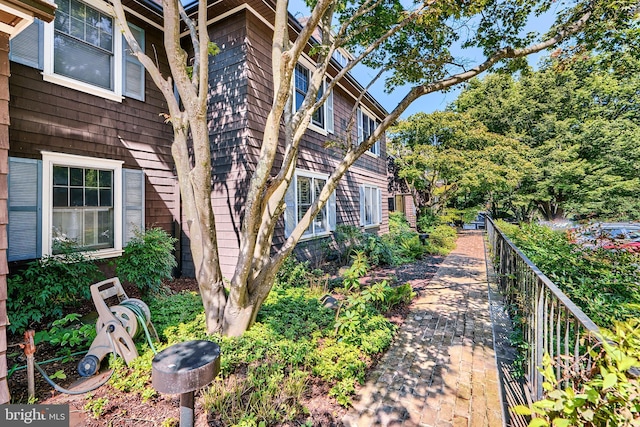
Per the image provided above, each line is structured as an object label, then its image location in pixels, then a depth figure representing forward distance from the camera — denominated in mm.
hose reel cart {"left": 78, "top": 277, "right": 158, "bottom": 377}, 2969
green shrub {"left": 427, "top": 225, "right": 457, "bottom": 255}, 11461
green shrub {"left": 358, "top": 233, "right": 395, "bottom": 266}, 8586
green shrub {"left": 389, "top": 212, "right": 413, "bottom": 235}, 13856
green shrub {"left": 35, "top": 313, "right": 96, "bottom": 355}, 3318
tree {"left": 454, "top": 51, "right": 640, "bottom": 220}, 19312
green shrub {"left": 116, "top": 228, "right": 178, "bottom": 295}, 5051
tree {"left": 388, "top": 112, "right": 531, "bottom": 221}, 16062
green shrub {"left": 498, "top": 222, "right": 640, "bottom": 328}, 2387
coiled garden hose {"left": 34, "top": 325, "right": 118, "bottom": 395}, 2649
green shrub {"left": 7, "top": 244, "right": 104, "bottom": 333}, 3857
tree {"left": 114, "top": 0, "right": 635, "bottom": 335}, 3357
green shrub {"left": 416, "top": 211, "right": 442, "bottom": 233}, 17484
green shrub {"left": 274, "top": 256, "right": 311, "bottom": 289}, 5871
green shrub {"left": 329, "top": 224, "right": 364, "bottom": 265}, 8586
